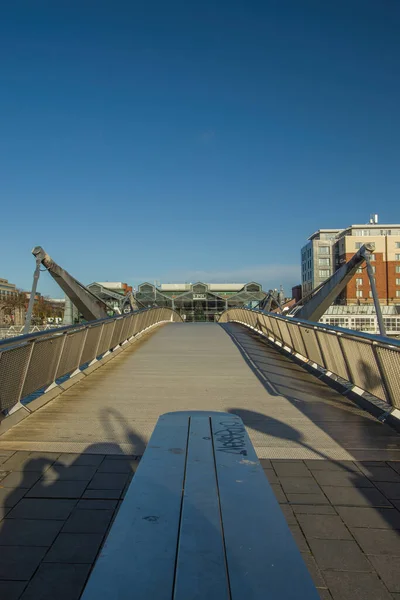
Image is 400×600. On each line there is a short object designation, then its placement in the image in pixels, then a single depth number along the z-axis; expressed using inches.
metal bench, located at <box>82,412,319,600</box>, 51.9
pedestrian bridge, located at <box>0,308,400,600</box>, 106.7
